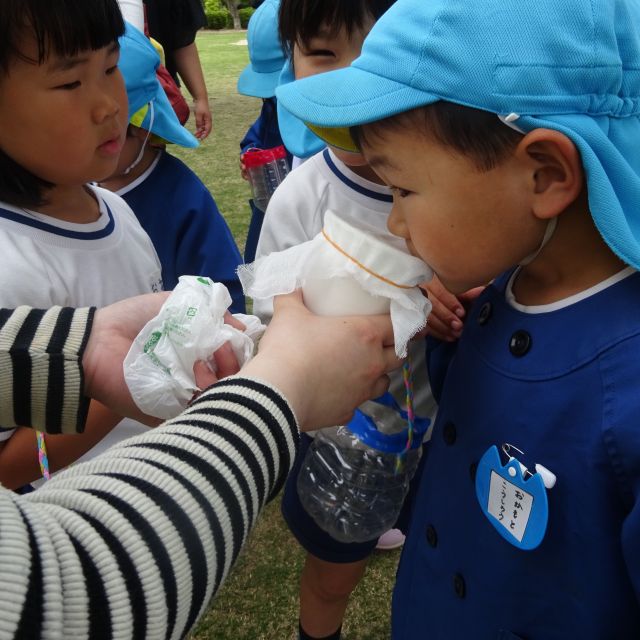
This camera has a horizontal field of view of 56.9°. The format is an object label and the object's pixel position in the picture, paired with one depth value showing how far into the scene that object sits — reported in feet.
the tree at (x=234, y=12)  96.99
